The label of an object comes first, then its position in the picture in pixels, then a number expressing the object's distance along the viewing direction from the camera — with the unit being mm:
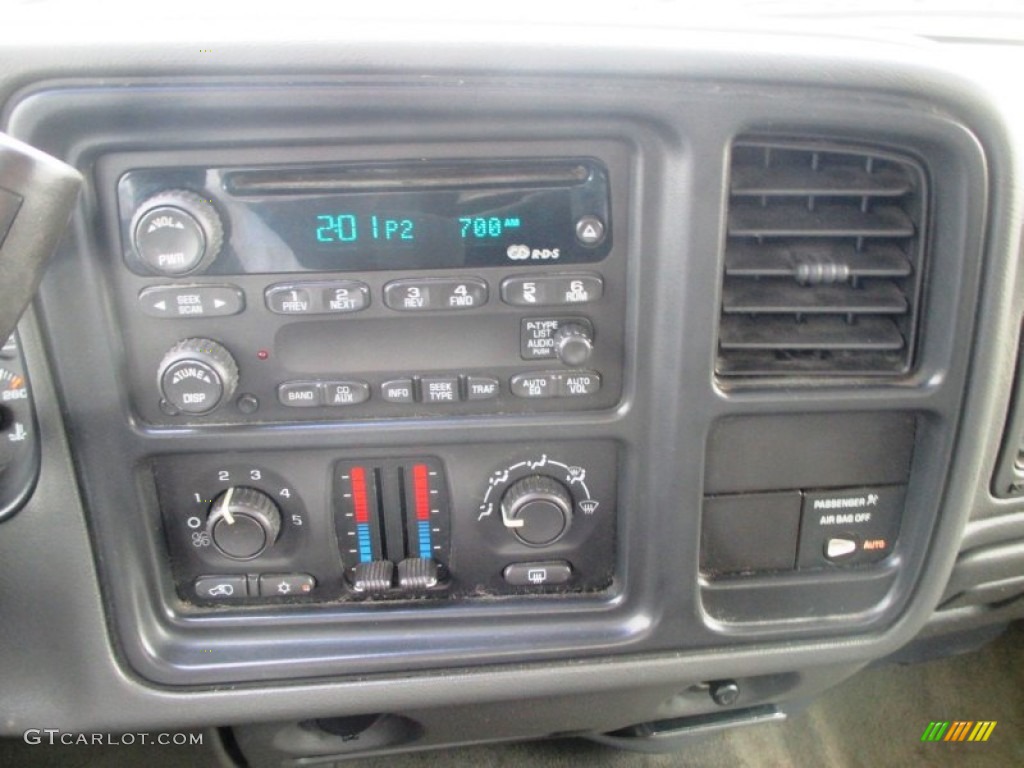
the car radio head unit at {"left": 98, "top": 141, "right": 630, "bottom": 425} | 305
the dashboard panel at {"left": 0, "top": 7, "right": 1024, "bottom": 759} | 300
